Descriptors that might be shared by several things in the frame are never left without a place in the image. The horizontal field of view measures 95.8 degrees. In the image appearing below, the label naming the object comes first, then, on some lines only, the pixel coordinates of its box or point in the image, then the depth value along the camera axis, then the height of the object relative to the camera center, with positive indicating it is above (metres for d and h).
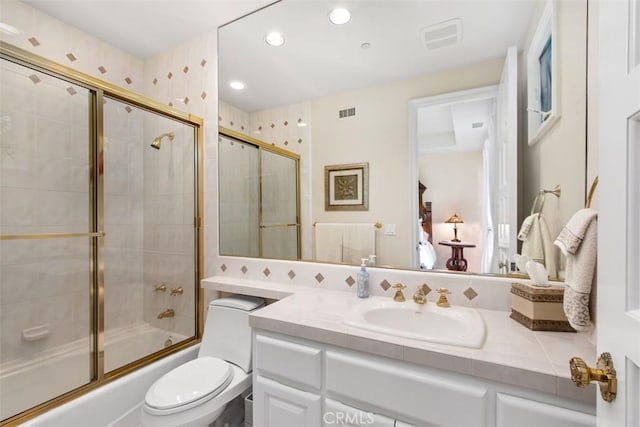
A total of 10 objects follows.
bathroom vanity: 0.75 -0.50
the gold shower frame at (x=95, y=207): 1.34 +0.03
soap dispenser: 1.40 -0.35
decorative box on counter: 0.96 -0.33
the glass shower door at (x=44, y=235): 1.57 -0.12
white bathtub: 1.36 -0.89
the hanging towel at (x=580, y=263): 0.81 -0.15
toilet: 1.19 -0.78
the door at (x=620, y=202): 0.45 +0.01
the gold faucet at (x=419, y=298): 1.26 -0.38
